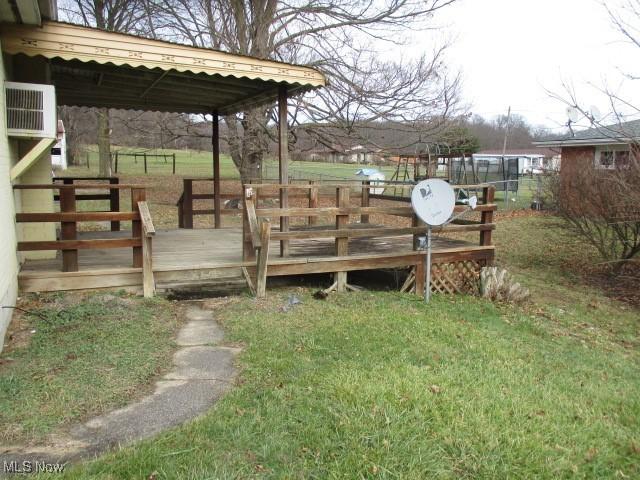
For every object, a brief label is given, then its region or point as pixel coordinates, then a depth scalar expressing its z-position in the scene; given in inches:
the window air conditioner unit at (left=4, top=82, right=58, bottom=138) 220.1
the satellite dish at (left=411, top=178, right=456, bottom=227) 275.1
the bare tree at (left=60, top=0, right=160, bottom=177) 641.6
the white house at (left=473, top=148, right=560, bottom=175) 769.3
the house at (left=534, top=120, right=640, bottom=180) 566.8
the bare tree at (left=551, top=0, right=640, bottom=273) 350.0
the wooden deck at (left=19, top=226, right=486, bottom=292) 236.7
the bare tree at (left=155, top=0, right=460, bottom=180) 561.9
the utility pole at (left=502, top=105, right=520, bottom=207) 856.5
